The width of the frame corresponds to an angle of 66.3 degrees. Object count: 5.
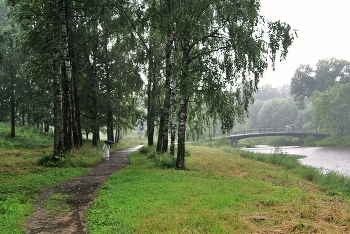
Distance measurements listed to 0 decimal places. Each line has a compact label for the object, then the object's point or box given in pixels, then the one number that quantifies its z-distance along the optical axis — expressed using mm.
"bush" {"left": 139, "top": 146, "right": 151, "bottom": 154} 22639
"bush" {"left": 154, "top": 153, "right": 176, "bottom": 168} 14367
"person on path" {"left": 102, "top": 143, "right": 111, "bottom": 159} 17797
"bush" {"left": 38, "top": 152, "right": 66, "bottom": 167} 13000
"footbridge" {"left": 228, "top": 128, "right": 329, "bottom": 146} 56475
